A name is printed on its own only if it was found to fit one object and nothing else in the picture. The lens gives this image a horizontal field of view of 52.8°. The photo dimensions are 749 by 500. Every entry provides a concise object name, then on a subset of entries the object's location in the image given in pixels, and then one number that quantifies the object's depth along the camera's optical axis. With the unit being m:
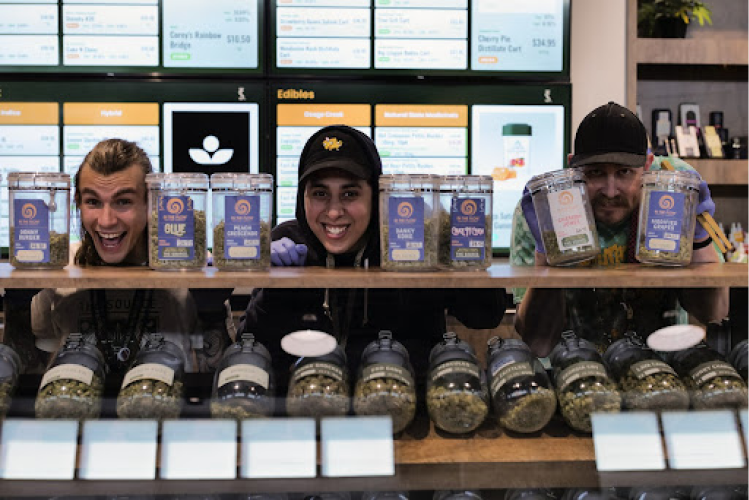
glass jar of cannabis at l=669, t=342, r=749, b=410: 1.25
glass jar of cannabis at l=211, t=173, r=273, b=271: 1.30
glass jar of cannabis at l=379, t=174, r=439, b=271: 1.30
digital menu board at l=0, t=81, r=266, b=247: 2.99
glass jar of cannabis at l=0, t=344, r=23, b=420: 1.23
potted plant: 3.42
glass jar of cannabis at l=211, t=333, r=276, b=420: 1.20
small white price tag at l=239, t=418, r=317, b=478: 1.16
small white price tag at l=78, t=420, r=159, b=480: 1.15
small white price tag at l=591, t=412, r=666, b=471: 1.19
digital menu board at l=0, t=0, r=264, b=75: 2.97
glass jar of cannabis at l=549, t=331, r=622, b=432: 1.24
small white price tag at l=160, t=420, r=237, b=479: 1.16
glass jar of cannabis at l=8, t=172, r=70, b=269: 1.30
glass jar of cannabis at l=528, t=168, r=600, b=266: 1.36
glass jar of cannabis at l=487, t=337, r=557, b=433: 1.24
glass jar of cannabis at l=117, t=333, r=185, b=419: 1.20
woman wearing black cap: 1.29
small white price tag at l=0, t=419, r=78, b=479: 1.15
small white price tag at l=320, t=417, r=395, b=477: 1.17
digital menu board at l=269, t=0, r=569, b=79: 3.02
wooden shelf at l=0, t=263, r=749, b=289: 1.23
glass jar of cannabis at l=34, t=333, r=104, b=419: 1.20
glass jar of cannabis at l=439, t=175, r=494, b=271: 1.32
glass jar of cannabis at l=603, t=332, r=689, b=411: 1.24
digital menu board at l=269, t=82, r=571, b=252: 3.04
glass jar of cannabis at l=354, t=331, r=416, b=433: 1.23
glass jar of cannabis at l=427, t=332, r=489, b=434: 1.24
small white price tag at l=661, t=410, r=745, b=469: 1.21
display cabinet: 1.17
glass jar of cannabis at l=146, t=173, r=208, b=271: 1.30
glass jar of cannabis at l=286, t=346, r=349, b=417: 1.22
